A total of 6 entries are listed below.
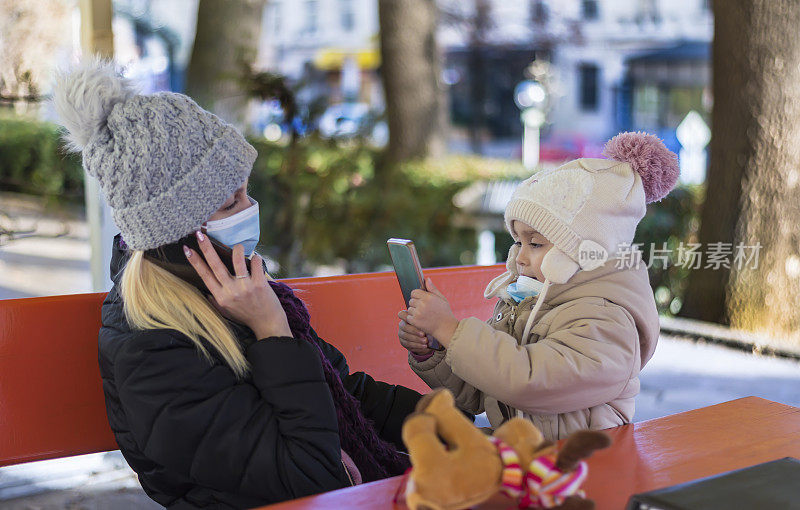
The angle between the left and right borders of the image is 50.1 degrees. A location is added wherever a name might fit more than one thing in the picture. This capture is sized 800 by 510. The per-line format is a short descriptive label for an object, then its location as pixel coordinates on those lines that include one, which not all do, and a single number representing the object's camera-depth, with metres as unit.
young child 1.94
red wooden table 1.64
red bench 2.32
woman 1.87
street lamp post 20.89
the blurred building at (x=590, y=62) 25.70
